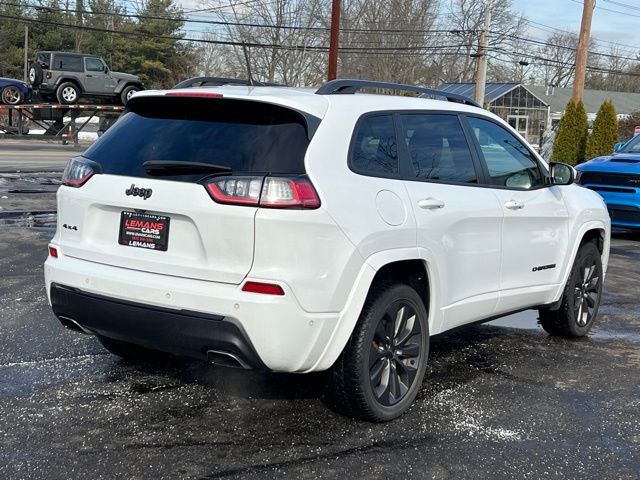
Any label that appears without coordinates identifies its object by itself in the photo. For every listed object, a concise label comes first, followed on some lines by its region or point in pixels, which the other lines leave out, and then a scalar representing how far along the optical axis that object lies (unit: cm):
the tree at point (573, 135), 2244
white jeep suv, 363
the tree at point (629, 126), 3809
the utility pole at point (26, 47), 5692
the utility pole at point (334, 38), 2335
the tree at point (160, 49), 5906
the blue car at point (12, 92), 3038
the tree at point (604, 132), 2122
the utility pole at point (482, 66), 3634
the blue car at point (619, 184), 1172
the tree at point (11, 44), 6059
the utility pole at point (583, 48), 2302
